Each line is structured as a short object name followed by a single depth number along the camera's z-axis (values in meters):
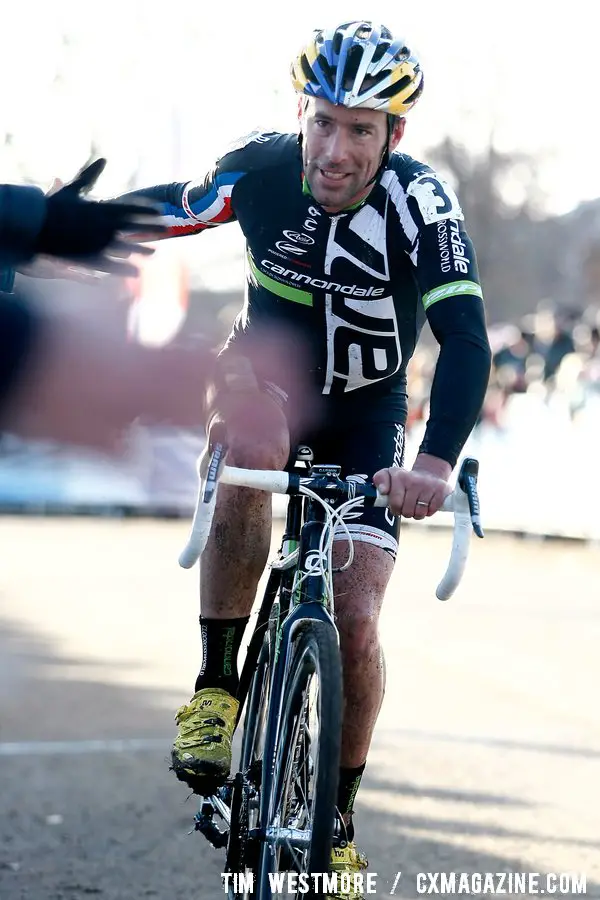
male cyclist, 7.86
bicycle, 6.95
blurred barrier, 32.56
